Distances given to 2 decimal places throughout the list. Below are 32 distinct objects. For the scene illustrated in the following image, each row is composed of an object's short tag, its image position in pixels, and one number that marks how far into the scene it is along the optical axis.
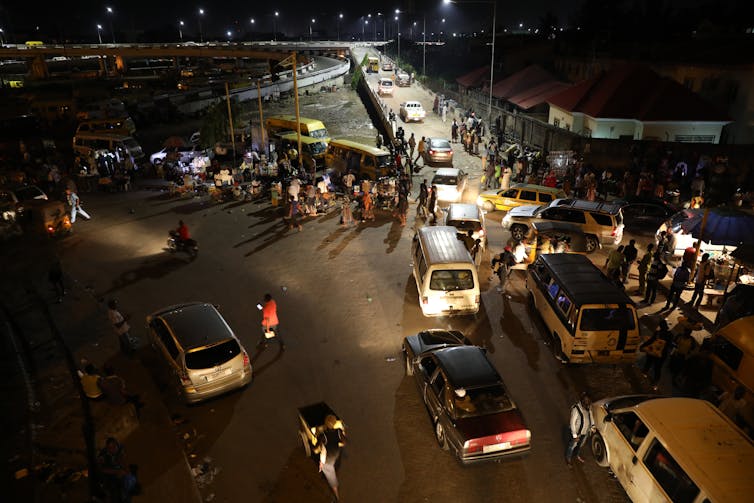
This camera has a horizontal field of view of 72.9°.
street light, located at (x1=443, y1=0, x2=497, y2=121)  26.26
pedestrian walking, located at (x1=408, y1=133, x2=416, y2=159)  30.59
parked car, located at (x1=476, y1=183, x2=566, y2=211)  20.03
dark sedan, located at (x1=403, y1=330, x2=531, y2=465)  8.16
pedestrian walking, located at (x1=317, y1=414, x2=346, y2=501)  7.58
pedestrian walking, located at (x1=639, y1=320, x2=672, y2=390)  10.46
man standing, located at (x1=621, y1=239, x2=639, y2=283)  14.59
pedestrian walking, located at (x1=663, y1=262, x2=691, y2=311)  13.04
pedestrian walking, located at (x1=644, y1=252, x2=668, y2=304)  13.66
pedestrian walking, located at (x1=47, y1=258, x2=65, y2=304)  14.20
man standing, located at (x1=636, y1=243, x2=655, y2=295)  14.17
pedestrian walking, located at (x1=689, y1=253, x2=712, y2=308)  13.52
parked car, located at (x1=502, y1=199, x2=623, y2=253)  17.17
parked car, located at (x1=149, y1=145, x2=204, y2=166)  28.66
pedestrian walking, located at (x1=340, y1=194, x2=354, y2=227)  20.48
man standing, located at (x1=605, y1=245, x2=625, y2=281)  14.27
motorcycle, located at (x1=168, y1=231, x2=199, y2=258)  17.36
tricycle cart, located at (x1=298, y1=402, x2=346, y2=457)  7.94
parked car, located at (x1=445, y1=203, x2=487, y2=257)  16.45
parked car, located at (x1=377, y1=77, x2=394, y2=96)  53.81
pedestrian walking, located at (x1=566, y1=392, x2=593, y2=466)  8.32
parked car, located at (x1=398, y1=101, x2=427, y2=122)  40.88
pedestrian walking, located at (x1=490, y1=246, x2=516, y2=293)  14.66
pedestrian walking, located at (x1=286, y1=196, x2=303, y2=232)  20.23
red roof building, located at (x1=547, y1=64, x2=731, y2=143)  25.36
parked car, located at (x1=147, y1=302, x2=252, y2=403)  9.80
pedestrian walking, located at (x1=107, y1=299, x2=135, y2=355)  11.37
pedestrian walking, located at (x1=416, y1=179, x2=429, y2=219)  21.14
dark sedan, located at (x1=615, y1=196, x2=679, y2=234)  19.17
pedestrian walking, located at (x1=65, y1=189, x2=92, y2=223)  20.75
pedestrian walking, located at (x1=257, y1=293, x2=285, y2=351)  11.80
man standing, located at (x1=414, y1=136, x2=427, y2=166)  29.23
